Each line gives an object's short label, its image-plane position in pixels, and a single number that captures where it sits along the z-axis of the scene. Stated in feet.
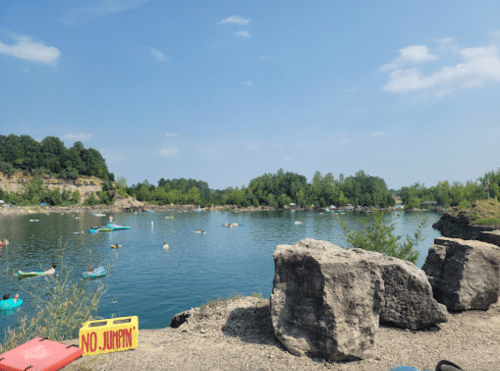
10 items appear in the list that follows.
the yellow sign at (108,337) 22.61
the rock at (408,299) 26.81
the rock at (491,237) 40.06
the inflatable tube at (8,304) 54.08
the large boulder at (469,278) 31.07
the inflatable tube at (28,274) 76.84
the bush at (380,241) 39.78
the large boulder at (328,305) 22.06
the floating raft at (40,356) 19.53
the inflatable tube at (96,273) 74.70
